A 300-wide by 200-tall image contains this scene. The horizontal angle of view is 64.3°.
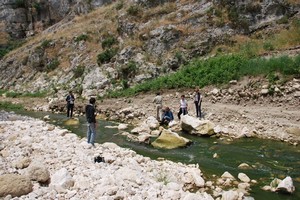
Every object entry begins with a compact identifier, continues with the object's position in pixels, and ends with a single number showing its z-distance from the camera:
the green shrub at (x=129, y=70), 24.29
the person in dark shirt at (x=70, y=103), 18.29
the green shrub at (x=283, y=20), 23.26
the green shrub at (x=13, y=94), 30.83
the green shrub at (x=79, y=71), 28.24
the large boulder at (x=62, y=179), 6.57
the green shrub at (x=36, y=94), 28.26
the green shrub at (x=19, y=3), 51.58
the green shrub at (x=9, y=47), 44.94
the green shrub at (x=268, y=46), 18.77
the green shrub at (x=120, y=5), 33.79
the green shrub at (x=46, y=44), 35.60
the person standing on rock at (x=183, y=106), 15.27
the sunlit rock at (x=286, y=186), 6.95
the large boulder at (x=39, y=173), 6.72
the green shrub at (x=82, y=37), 32.56
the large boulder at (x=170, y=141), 10.92
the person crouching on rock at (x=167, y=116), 15.15
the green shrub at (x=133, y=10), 29.94
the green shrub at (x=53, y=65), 32.75
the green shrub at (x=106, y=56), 27.11
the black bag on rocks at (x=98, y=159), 8.04
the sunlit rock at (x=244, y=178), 7.63
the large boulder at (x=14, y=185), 6.05
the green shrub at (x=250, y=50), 18.48
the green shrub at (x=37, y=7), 50.98
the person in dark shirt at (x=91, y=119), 9.80
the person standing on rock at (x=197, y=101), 14.97
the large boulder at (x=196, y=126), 12.58
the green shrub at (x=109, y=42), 29.15
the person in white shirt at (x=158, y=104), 15.82
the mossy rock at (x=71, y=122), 16.29
